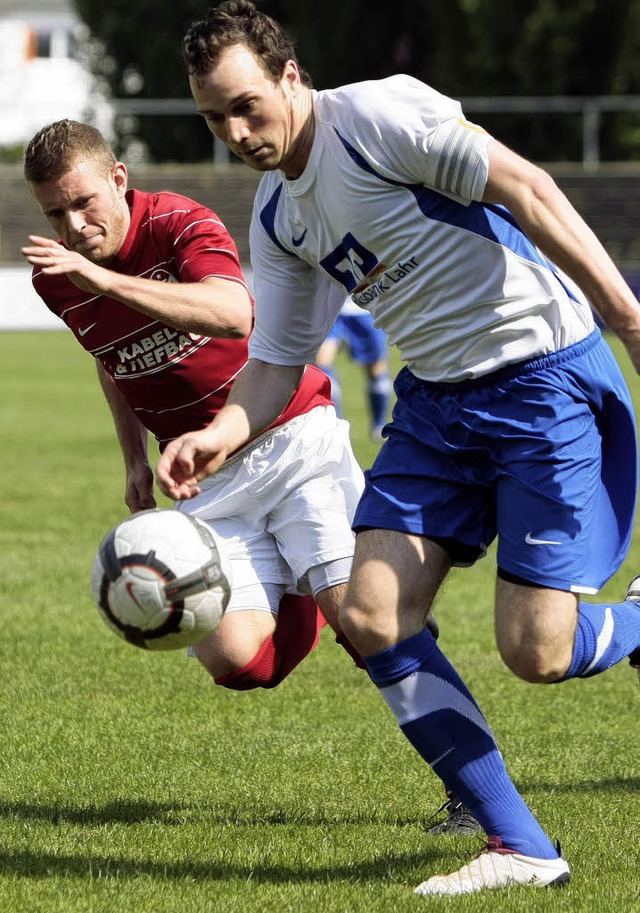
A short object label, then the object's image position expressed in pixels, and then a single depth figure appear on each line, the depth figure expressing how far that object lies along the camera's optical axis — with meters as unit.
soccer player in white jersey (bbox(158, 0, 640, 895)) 7.75
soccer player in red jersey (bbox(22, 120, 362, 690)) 9.30
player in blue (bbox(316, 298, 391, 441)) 28.95
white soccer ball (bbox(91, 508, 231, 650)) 8.09
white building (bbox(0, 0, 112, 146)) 89.81
